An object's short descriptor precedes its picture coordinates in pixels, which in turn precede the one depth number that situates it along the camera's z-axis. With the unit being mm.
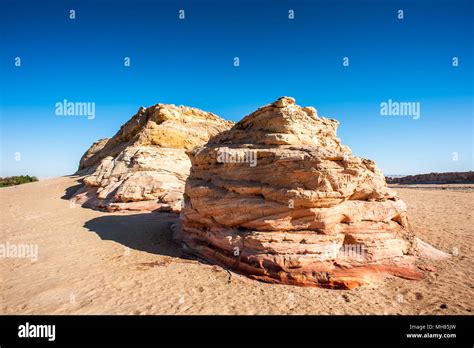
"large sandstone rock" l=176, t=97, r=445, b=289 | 8750
